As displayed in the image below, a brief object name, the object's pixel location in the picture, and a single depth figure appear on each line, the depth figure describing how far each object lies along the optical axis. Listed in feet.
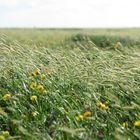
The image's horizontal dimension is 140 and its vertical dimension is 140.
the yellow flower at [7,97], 12.37
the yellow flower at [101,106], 12.07
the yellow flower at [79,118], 11.14
